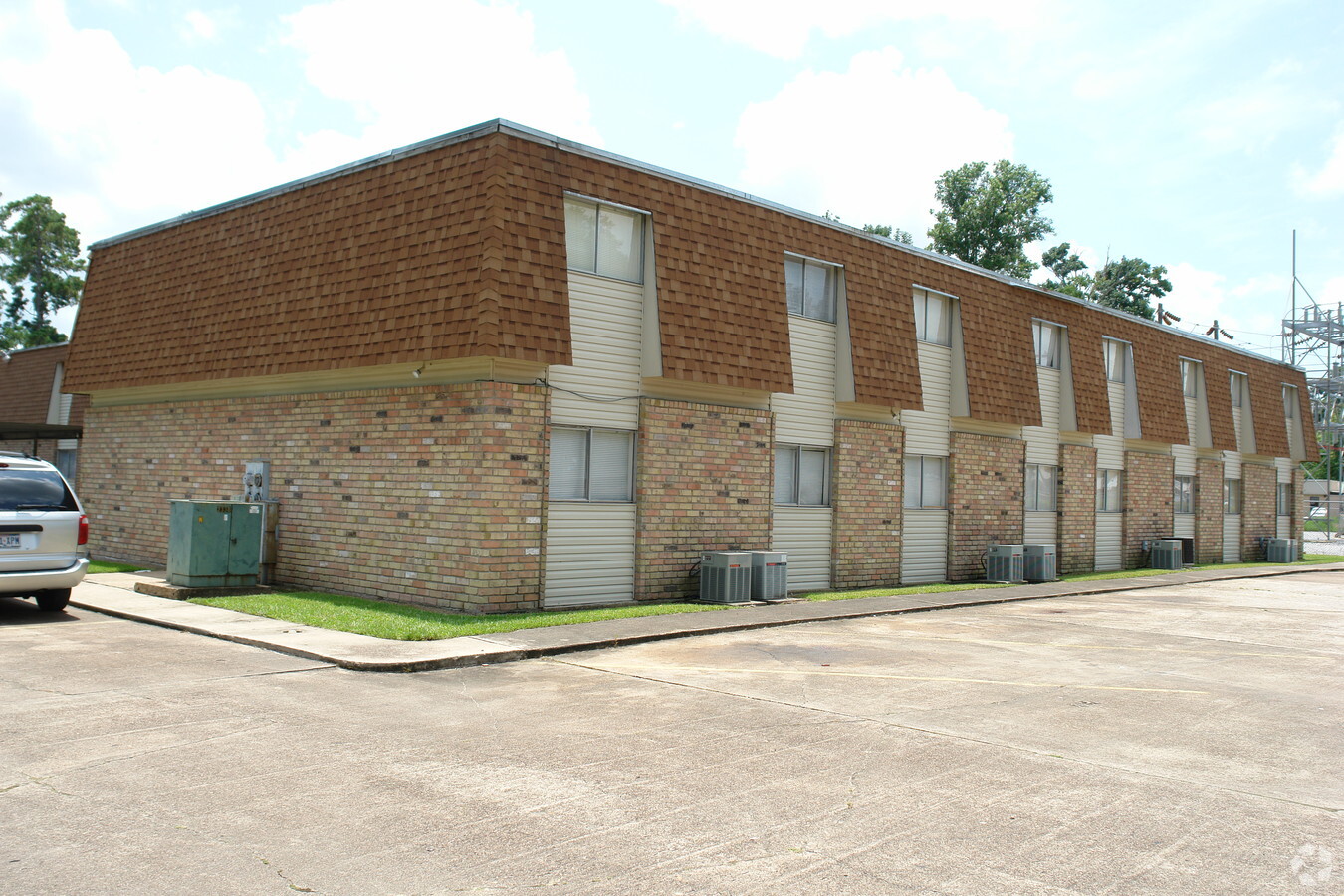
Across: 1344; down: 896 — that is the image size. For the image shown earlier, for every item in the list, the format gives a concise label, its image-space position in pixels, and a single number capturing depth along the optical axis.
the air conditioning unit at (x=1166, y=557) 28.19
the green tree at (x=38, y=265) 56.03
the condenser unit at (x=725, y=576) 15.45
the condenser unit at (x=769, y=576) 16.22
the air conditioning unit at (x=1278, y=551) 34.41
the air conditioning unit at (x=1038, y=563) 23.02
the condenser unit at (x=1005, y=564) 22.00
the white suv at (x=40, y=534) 12.02
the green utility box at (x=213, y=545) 14.33
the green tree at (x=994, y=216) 51.72
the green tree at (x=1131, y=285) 61.72
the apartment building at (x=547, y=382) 13.36
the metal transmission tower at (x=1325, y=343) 49.53
